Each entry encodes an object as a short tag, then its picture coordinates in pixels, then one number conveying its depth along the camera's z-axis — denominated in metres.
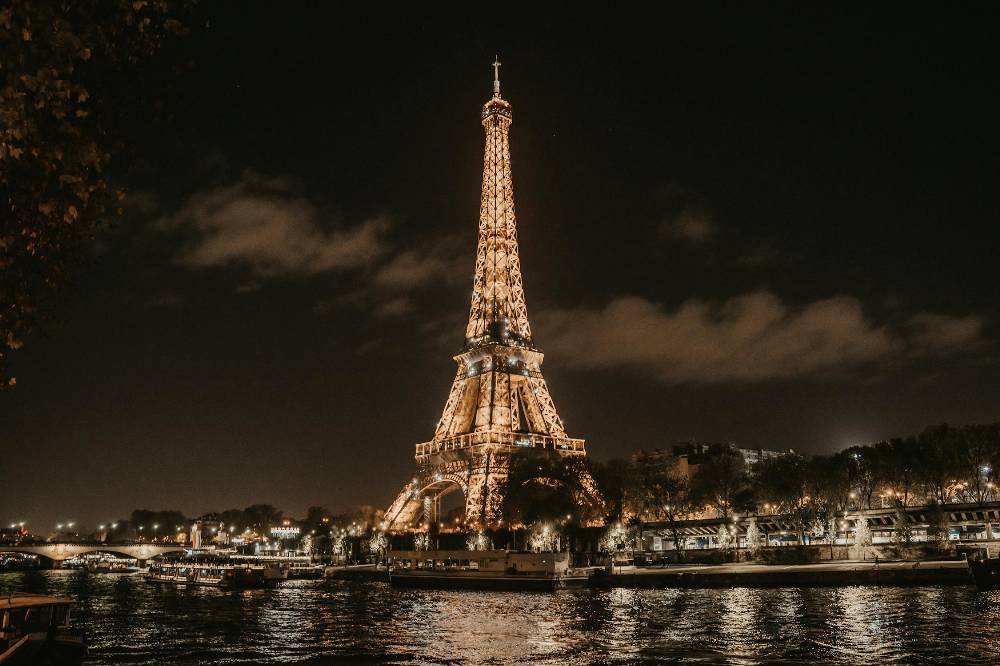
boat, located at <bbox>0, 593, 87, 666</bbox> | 22.27
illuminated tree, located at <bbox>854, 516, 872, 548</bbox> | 74.44
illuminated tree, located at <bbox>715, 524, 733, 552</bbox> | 83.56
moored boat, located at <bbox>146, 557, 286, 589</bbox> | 75.12
